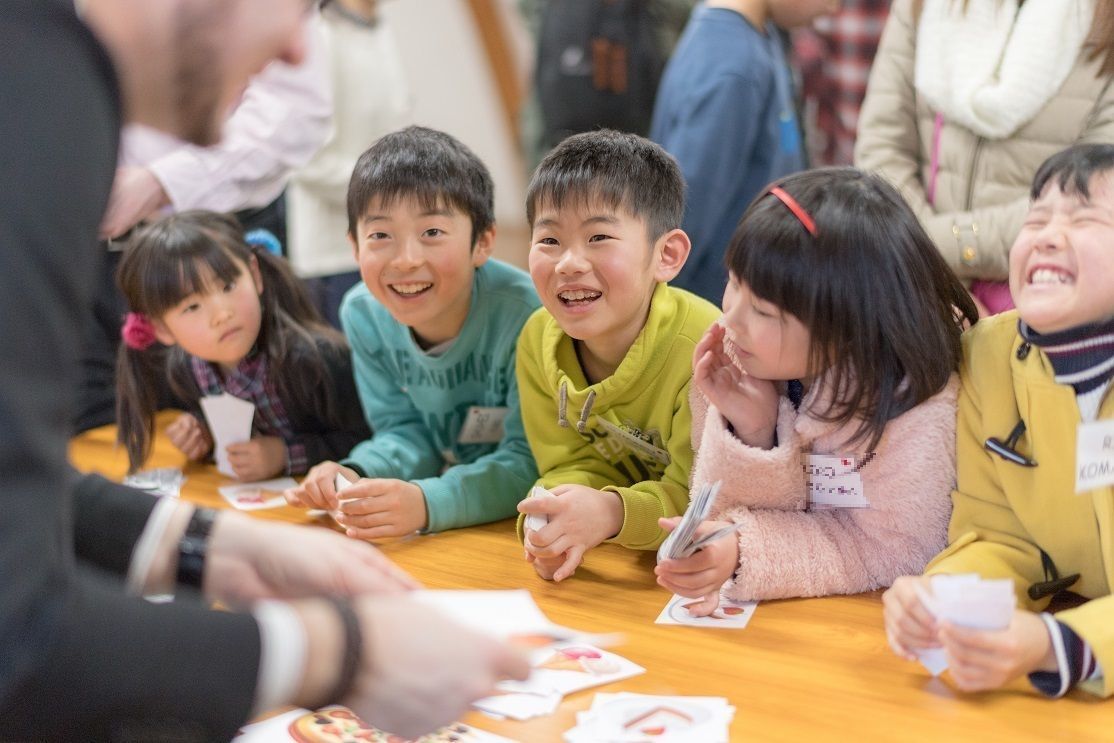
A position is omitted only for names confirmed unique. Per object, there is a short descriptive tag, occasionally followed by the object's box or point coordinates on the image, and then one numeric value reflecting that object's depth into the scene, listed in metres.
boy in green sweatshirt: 1.96
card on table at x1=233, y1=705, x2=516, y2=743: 1.40
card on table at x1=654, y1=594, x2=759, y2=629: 1.67
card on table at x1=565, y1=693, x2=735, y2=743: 1.36
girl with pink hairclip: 2.46
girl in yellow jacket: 1.39
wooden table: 1.36
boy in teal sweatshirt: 2.14
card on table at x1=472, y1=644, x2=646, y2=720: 1.46
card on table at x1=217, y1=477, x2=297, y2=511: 2.38
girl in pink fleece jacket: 1.65
